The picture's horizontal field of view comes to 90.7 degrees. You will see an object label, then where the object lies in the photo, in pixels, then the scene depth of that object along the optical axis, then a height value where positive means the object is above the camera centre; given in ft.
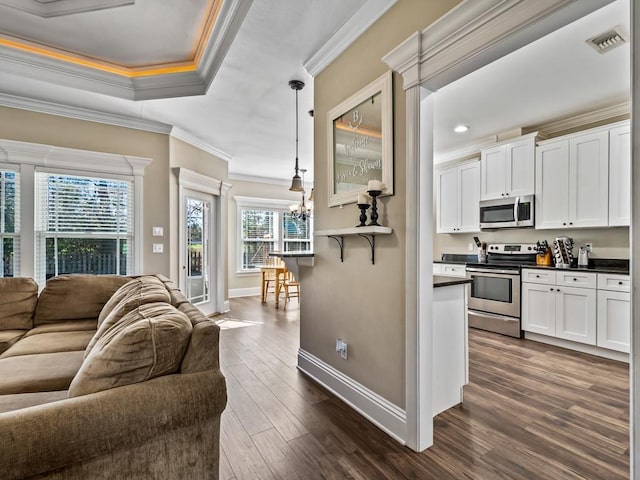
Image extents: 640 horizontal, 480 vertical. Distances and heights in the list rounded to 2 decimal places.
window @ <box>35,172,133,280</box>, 11.41 +0.53
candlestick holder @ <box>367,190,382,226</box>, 6.64 +0.60
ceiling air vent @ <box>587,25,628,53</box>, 7.67 +5.00
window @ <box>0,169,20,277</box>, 10.76 +0.54
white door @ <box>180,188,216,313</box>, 15.01 -0.53
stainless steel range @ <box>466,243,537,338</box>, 12.97 -2.24
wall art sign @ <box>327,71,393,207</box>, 6.59 +2.27
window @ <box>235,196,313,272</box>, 23.33 +0.59
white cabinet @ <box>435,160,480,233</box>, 15.62 +2.11
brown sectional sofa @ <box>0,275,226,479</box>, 3.09 -1.89
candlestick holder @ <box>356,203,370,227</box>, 6.86 +0.52
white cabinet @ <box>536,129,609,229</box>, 11.45 +2.19
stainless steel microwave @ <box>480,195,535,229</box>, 13.39 +1.15
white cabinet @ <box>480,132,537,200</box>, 13.34 +3.07
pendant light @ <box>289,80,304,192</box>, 13.78 +2.36
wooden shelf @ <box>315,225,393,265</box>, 6.42 +0.11
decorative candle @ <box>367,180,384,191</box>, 6.46 +1.10
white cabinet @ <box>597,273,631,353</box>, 10.25 -2.45
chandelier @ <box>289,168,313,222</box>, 18.13 +1.76
